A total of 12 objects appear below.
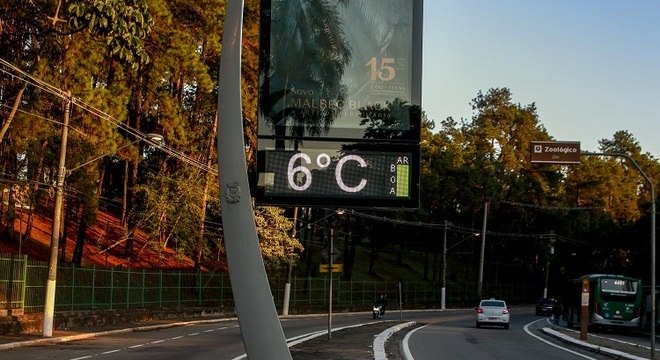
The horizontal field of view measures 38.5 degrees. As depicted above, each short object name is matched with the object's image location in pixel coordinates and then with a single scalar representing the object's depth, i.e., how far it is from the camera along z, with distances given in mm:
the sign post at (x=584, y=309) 36812
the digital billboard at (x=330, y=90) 8875
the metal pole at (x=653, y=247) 27384
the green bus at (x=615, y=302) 52312
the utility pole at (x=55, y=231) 30469
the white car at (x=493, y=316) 48875
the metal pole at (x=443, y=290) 78831
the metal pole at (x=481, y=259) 80750
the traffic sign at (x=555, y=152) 27125
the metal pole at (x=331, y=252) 27828
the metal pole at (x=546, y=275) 99588
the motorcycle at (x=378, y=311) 57000
